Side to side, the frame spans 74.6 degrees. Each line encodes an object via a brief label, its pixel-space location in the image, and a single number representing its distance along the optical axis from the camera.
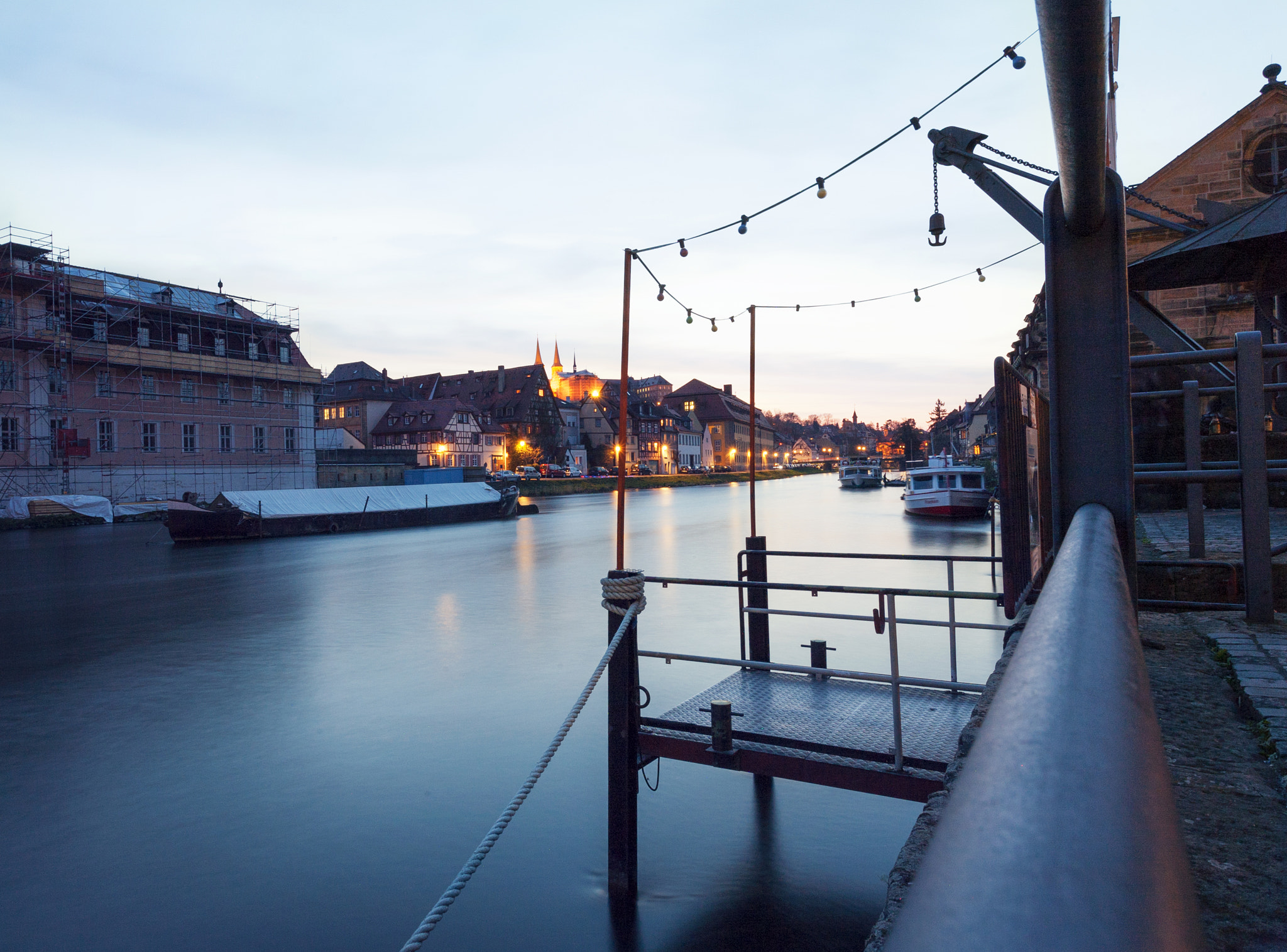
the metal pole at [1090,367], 2.54
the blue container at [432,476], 57.69
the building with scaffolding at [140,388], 40.19
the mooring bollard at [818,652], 8.14
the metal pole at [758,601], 8.97
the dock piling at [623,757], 6.05
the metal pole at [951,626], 6.54
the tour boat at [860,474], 82.50
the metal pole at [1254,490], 3.97
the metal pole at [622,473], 6.77
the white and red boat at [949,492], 40.31
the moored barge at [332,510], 36.06
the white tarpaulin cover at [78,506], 38.38
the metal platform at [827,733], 5.46
